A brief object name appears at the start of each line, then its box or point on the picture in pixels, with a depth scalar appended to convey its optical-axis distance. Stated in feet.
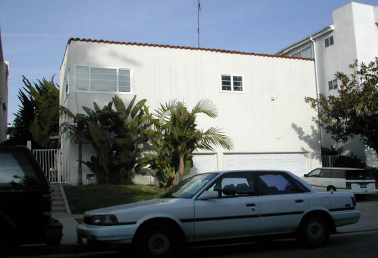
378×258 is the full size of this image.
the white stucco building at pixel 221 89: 58.90
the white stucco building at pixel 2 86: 84.12
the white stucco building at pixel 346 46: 79.15
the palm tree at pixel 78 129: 53.50
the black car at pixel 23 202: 18.84
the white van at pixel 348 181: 53.06
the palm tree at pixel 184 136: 52.85
